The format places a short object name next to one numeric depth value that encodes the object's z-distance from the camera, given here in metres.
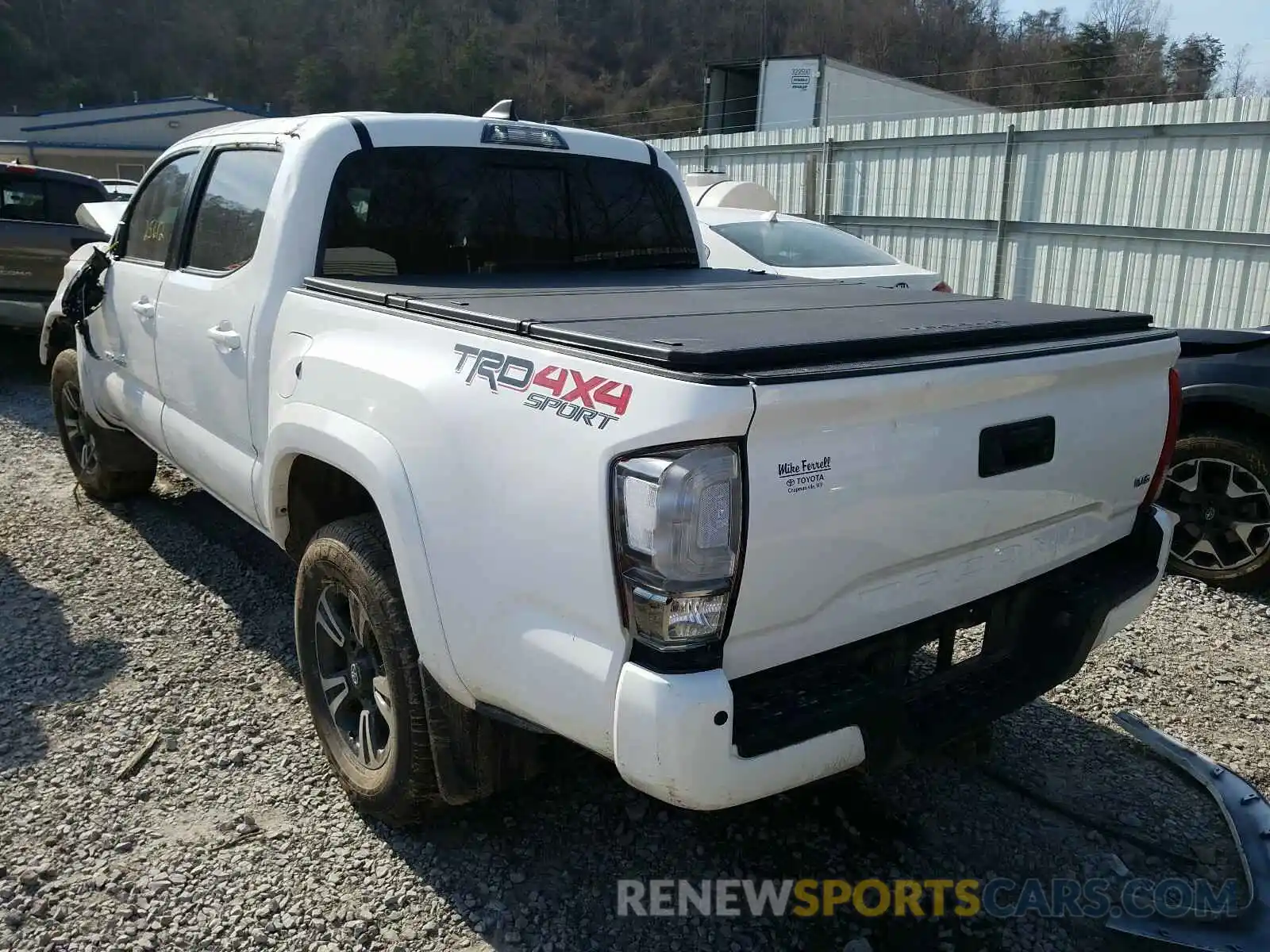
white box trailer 26.09
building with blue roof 34.44
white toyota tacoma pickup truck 2.01
